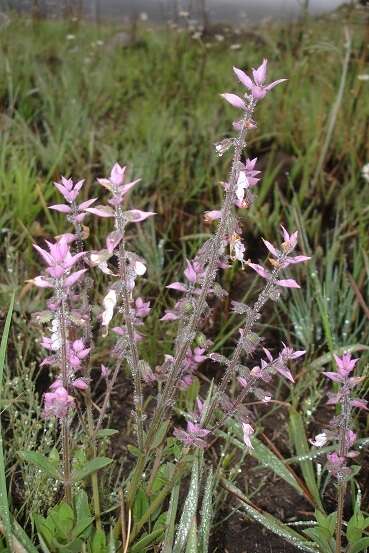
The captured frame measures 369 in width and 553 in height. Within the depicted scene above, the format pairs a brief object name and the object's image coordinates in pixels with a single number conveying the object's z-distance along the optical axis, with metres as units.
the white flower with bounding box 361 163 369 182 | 1.37
